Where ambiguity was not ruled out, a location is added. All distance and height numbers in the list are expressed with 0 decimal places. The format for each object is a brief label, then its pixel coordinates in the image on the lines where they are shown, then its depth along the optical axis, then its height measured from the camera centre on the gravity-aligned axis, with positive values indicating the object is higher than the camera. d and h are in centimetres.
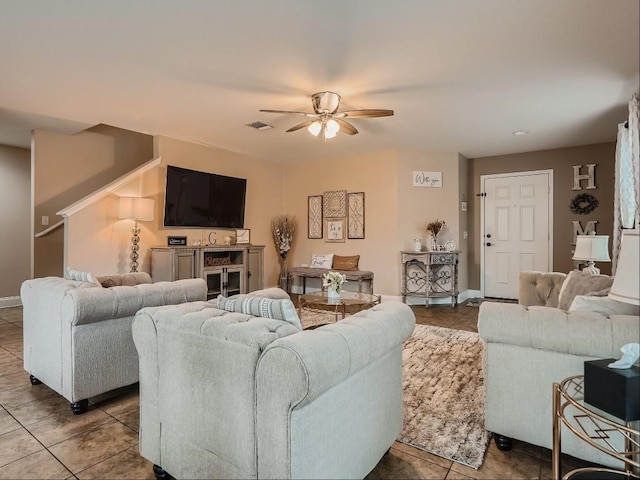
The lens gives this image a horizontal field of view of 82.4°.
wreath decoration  543 +56
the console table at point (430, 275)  554 -54
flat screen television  510 +62
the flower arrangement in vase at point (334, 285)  373 -46
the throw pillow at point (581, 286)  223 -28
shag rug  189 -104
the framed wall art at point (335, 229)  642 +20
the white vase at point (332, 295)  366 -55
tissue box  121 -52
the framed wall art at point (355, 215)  618 +43
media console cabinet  479 -36
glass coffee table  357 -60
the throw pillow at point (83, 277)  252 -26
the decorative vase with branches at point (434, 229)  570 +18
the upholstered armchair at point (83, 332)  219 -59
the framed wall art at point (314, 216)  664 +45
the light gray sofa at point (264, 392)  118 -57
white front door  580 +20
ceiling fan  345 +123
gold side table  141 -81
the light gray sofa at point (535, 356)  157 -54
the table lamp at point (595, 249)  344 -8
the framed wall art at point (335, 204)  636 +65
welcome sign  585 +99
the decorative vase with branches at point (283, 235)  678 +10
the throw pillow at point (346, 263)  614 -38
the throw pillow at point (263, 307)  150 -29
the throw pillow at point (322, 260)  638 -35
